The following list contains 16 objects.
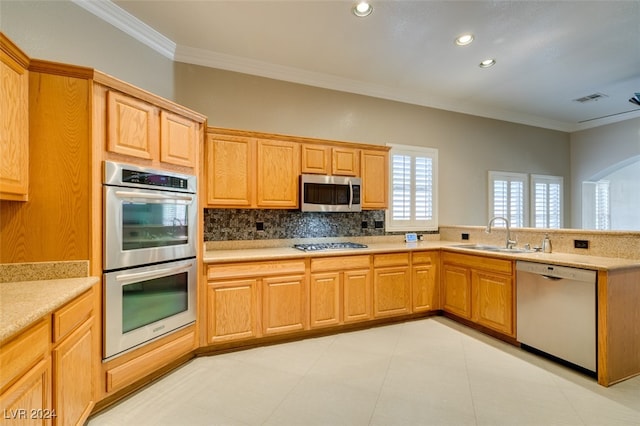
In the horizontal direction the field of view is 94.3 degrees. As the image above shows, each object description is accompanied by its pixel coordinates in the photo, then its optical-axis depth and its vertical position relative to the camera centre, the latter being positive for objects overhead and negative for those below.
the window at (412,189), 4.27 +0.39
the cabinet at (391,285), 3.39 -0.82
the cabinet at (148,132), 2.02 +0.64
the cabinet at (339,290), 3.11 -0.82
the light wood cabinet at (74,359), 1.45 -0.79
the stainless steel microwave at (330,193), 3.35 +0.25
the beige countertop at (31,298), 1.15 -0.41
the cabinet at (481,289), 2.96 -0.82
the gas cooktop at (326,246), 3.31 -0.37
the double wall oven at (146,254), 1.98 -0.29
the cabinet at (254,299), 2.72 -0.82
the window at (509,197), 5.09 +0.32
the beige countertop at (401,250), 2.38 -0.39
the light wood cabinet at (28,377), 1.09 -0.66
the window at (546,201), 5.51 +0.27
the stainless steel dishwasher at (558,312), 2.33 -0.83
